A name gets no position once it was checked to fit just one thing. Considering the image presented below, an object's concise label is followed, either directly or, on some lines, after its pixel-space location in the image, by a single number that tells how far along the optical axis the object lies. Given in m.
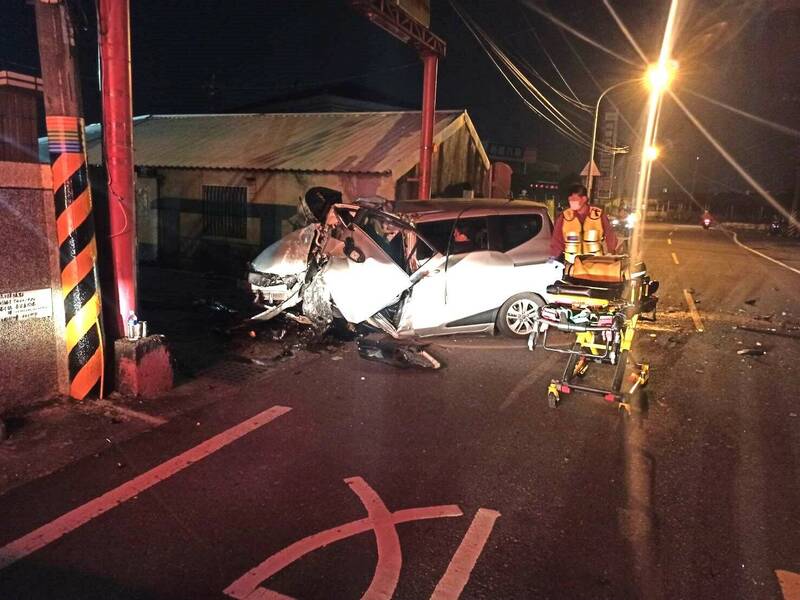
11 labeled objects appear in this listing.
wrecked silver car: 7.26
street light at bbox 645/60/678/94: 17.55
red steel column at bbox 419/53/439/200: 12.25
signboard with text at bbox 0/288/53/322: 4.92
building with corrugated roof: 13.17
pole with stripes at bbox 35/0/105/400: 4.96
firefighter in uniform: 6.43
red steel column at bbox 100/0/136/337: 5.22
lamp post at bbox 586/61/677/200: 17.70
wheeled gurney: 5.45
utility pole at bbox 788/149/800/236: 34.14
